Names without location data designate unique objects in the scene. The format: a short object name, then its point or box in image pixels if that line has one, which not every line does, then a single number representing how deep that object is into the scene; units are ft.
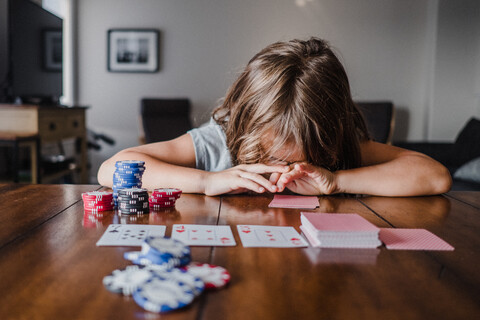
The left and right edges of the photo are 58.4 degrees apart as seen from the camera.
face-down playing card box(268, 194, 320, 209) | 3.62
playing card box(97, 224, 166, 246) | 2.49
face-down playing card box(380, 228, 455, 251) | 2.56
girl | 3.95
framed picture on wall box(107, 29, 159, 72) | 16.58
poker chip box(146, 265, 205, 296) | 1.79
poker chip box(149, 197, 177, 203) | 3.43
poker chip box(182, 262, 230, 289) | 1.90
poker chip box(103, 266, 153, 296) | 1.81
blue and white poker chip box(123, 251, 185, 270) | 2.01
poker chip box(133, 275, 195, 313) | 1.66
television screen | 9.68
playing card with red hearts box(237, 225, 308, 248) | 2.53
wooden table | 1.71
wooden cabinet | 9.32
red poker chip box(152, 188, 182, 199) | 3.41
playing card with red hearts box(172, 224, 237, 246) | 2.53
